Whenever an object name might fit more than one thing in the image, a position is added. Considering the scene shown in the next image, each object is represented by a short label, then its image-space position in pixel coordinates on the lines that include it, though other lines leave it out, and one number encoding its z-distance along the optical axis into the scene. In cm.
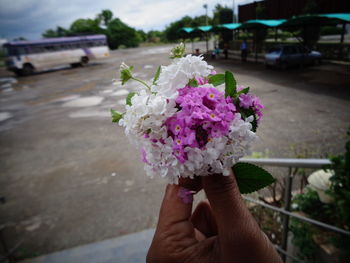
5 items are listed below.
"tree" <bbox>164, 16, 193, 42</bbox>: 3476
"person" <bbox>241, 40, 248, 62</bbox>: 1931
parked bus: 2219
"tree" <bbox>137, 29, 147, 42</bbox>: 6283
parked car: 1438
